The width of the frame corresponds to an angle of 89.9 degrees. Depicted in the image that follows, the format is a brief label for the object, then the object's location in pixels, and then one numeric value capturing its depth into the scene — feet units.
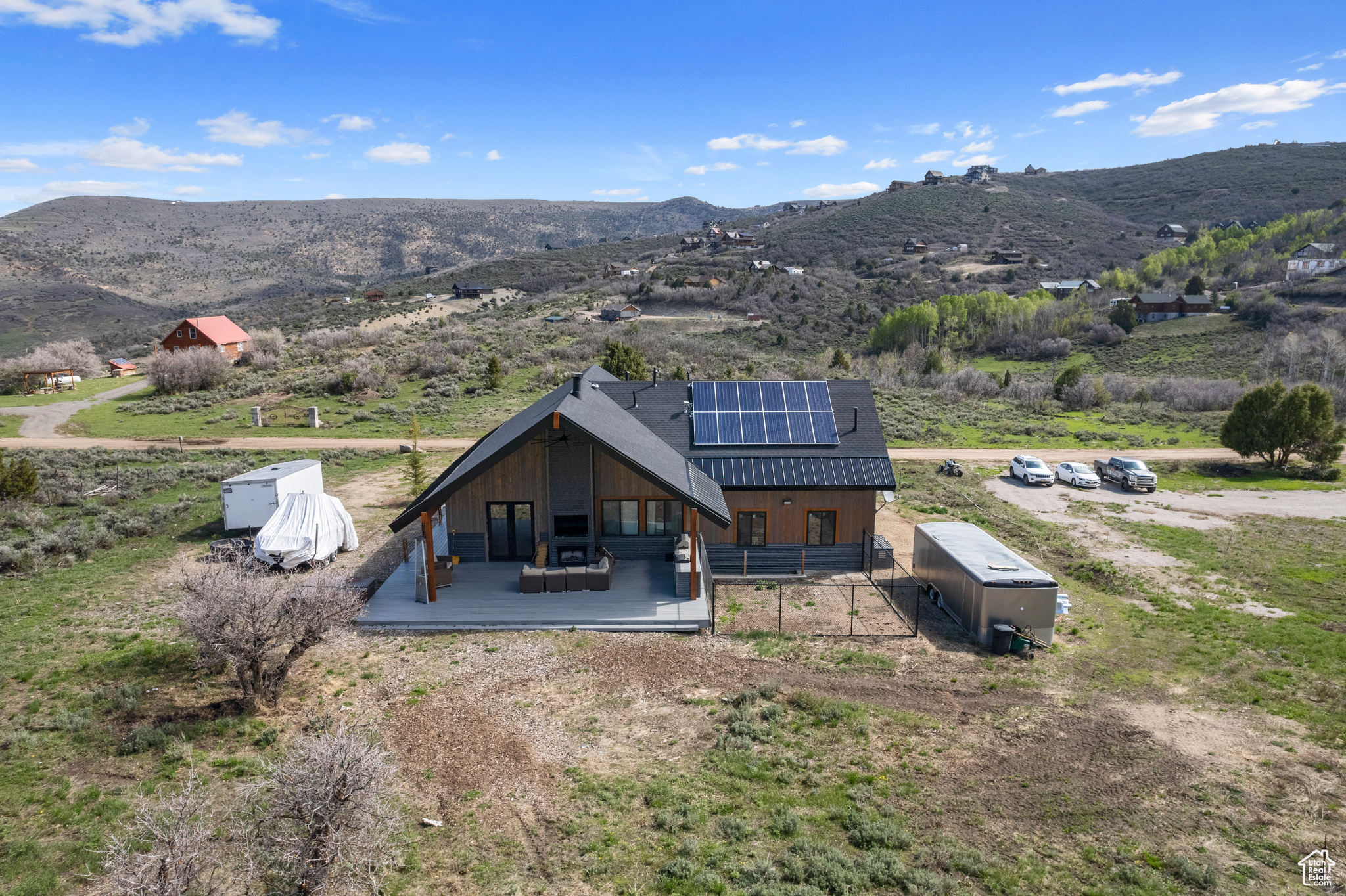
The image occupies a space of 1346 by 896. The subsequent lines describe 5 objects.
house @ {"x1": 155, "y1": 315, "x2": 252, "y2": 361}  194.18
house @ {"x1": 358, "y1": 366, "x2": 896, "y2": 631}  56.75
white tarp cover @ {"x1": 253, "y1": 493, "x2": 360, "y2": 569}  64.28
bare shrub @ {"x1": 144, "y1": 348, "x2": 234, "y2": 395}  162.61
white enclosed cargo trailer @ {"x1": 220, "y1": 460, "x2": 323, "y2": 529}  73.67
